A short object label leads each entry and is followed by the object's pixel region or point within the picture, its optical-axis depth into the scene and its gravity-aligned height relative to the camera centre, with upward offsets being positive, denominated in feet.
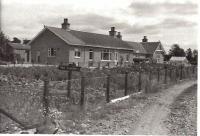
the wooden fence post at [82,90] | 29.55 -2.89
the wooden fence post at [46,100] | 25.04 -3.21
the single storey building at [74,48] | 96.12 +3.71
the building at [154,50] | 138.69 +4.15
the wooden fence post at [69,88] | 32.90 -2.93
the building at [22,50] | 152.35 +4.38
